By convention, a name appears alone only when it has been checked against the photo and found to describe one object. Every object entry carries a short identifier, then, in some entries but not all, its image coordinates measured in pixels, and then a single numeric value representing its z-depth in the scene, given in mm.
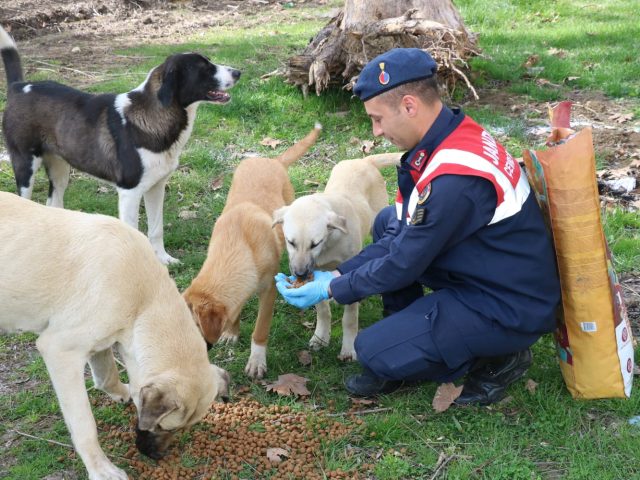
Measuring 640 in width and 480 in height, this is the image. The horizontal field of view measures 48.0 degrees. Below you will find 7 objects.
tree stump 8227
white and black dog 6020
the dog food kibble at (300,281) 4477
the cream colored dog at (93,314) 3445
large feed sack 3748
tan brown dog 4203
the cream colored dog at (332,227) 4570
